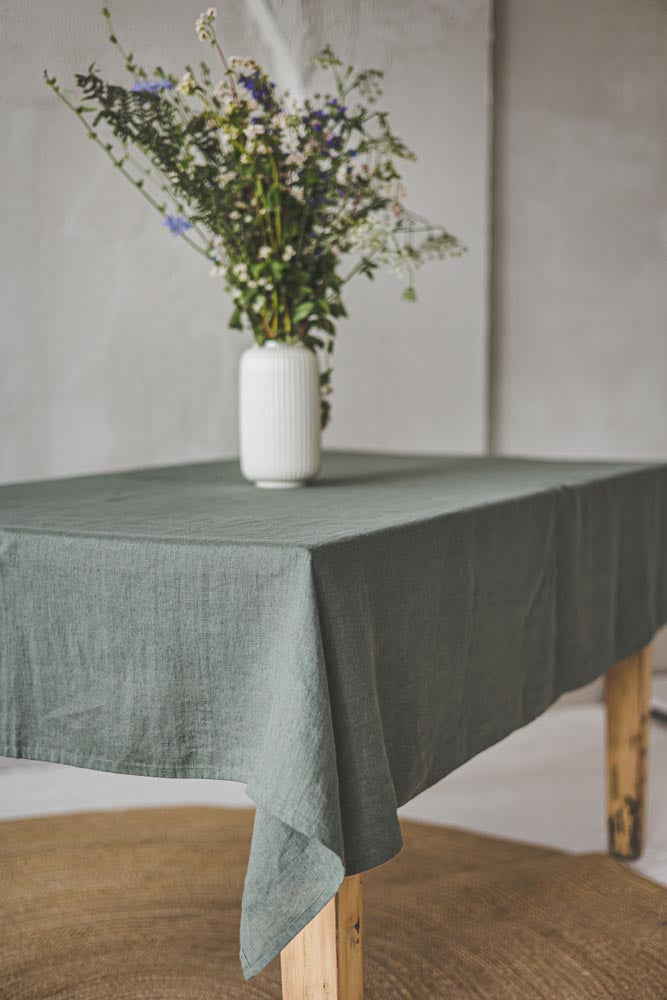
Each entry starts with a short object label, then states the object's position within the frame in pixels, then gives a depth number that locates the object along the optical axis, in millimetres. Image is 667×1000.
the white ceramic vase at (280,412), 1723
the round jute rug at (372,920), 1591
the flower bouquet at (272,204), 1652
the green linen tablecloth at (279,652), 1057
